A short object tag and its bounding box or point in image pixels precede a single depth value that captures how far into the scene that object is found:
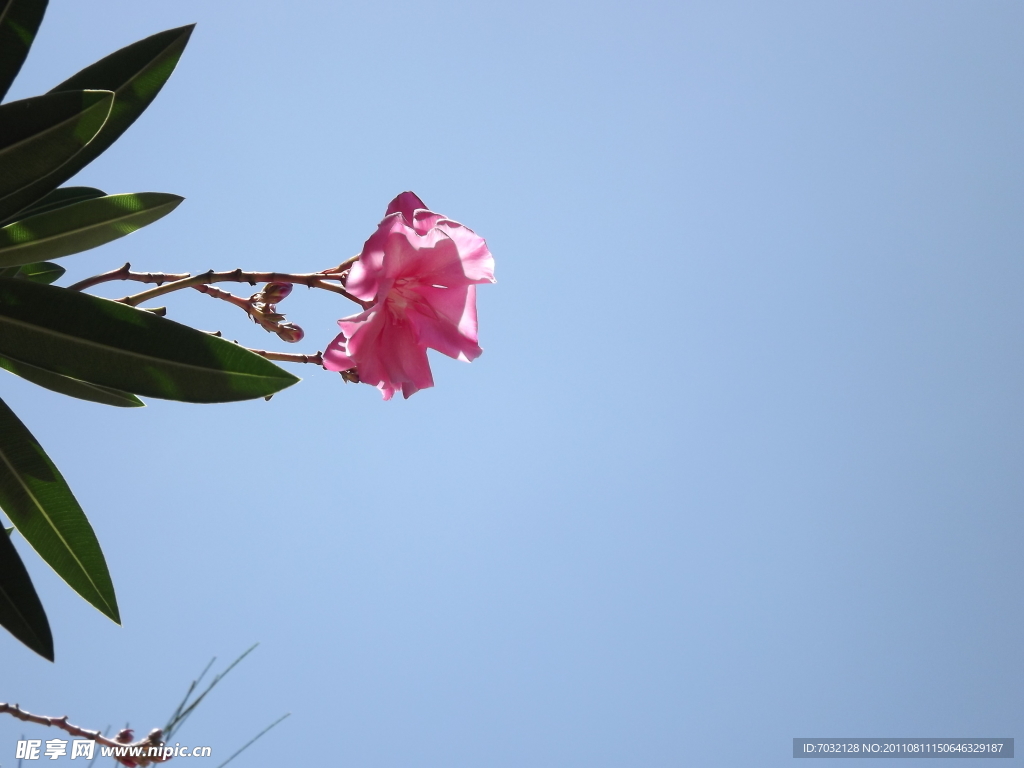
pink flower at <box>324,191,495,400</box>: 1.34
